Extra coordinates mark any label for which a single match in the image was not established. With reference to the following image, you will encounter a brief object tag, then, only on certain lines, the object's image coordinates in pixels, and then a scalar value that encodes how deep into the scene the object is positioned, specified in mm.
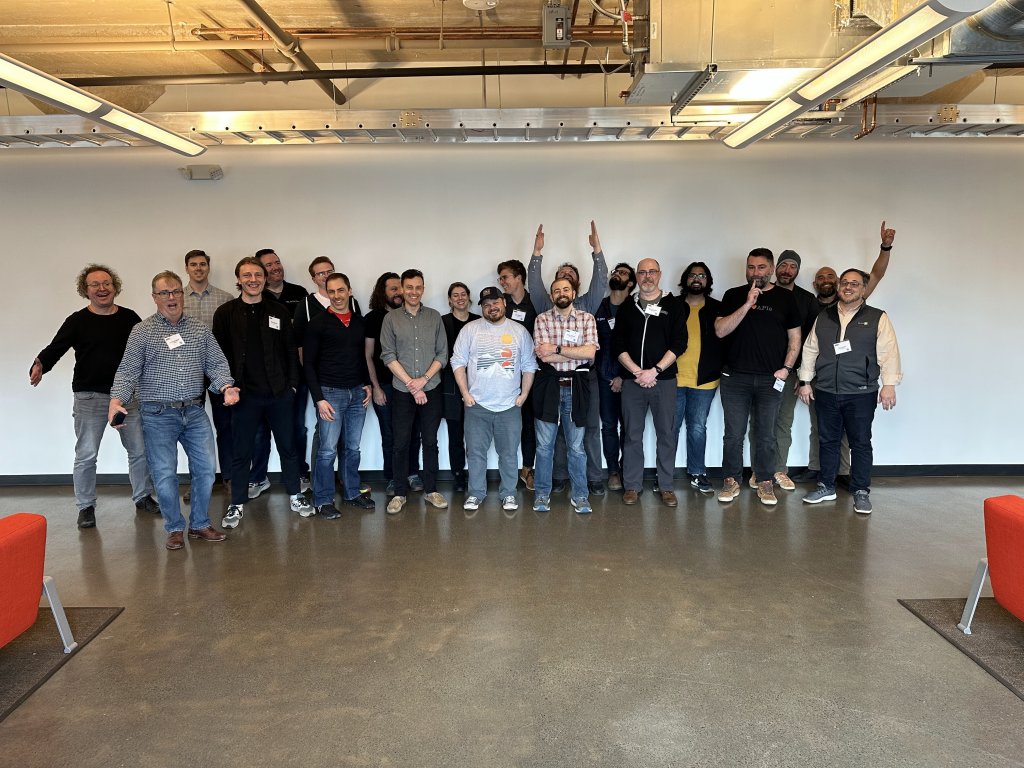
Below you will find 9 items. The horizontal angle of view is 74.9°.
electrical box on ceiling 4020
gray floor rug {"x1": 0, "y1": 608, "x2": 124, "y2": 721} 2802
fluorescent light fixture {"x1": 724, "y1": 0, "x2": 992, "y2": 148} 2314
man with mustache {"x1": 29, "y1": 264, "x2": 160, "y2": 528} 4633
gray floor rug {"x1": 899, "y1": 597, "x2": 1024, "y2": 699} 2863
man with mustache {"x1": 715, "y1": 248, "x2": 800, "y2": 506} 5027
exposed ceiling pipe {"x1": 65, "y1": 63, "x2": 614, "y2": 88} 4891
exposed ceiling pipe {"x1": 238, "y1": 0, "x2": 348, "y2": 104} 3754
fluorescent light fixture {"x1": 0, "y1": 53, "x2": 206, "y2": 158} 3075
